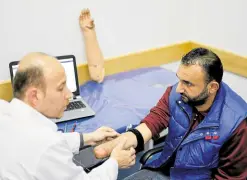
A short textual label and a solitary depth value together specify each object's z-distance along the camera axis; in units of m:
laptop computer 2.08
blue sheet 2.04
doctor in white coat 1.17
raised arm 2.45
